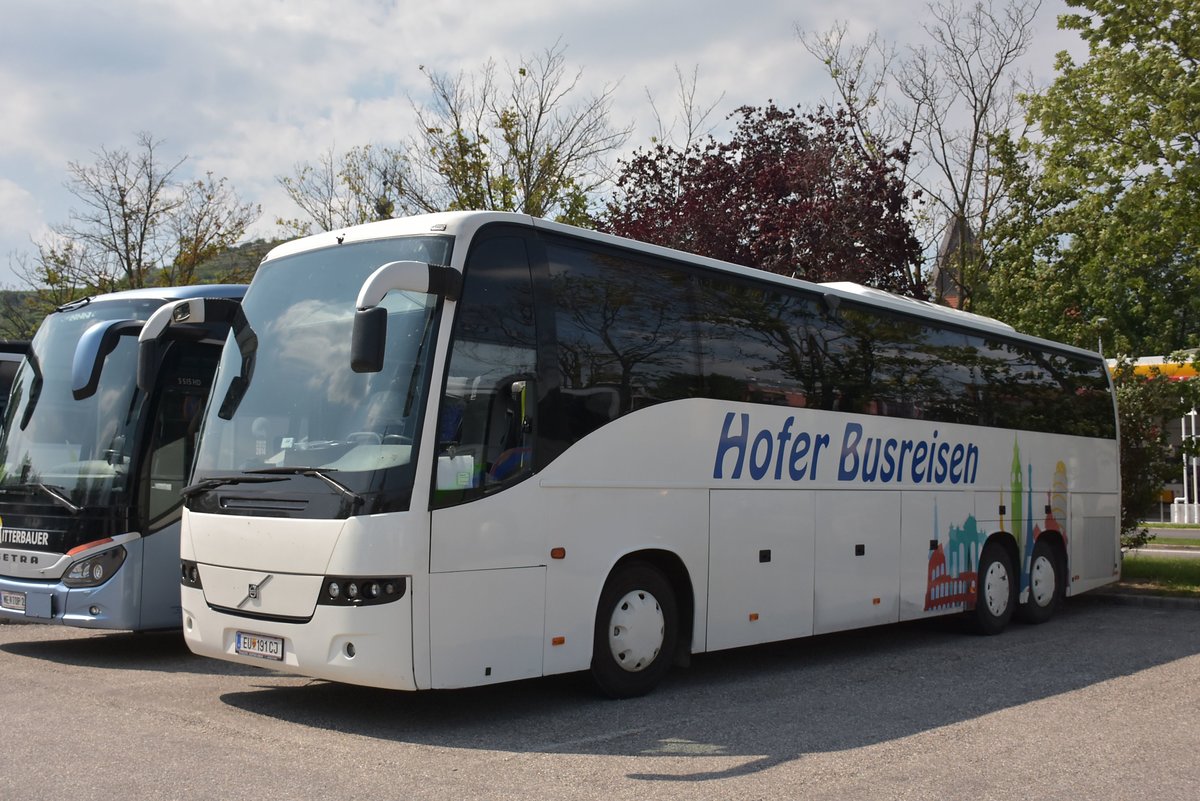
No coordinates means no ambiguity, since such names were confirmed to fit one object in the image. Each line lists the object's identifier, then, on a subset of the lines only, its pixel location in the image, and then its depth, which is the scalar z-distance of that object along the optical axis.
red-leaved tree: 21.36
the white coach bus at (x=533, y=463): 7.16
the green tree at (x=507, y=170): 21.64
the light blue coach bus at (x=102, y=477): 9.88
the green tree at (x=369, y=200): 23.09
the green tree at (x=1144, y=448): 18.33
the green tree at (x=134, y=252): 26.58
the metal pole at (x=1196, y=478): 37.61
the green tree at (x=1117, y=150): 16.66
